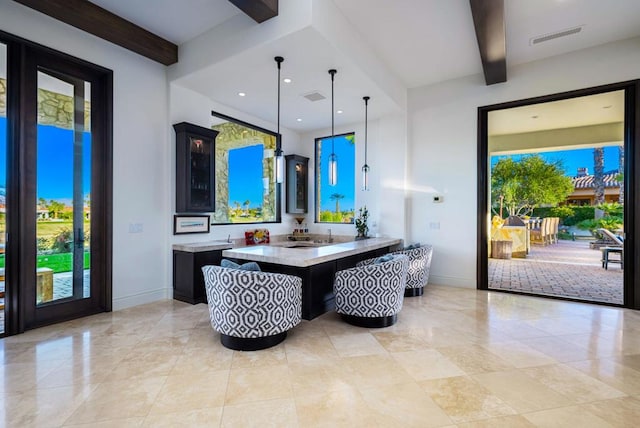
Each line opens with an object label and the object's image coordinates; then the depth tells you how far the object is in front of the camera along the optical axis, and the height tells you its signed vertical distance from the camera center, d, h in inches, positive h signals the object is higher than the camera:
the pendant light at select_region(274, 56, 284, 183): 135.0 +20.6
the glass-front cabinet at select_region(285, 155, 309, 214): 258.5 +24.0
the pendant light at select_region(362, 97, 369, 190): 178.0 +61.5
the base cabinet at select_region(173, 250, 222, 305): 167.9 -34.0
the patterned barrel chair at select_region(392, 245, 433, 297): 177.2 -33.1
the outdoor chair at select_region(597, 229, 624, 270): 254.7 -28.9
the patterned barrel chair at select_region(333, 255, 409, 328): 127.9 -33.2
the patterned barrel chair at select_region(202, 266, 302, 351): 105.9 -32.4
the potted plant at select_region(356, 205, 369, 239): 225.0 -8.2
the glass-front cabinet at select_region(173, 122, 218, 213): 174.4 +25.6
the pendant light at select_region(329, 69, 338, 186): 164.7 +23.2
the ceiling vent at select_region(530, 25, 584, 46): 151.8 +89.5
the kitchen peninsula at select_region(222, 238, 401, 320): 127.8 -22.9
